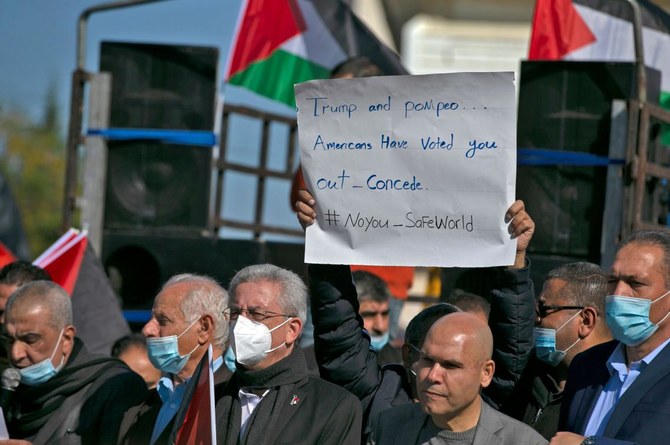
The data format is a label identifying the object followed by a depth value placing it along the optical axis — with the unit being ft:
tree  272.81
